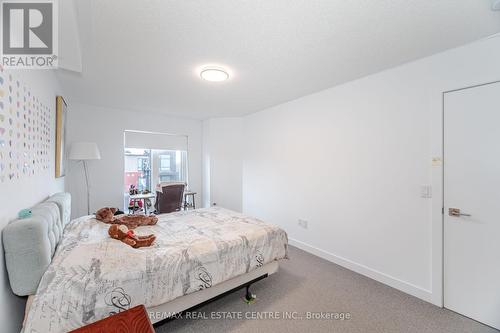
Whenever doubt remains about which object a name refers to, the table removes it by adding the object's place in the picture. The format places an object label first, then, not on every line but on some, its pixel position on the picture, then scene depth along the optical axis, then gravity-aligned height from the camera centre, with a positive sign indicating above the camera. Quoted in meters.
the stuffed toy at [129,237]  1.81 -0.67
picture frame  2.53 +0.40
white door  1.73 -0.33
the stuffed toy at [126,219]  2.42 -0.66
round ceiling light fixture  2.30 +1.07
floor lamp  3.25 +0.23
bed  1.21 -0.75
